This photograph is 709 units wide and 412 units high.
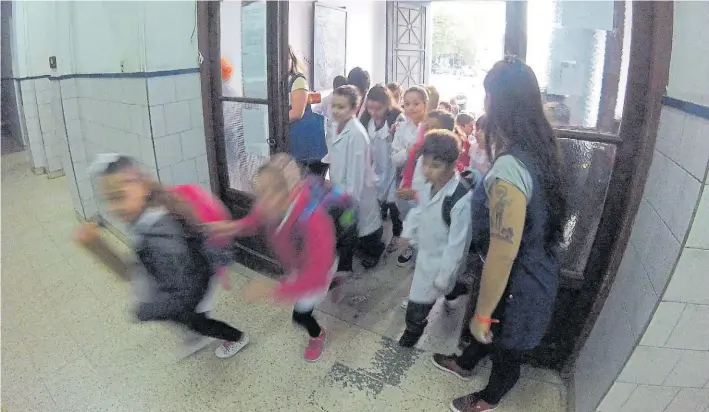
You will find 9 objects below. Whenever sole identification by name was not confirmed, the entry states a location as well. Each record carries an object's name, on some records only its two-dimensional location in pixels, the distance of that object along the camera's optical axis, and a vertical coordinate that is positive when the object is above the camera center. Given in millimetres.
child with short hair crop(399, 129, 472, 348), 1649 -536
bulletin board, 4930 +522
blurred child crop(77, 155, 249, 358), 1511 -532
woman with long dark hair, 1214 -355
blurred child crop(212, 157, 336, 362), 1561 -492
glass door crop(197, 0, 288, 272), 2207 -23
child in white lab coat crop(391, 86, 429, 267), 2621 -239
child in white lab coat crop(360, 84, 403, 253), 2760 -321
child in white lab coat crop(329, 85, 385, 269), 2330 -365
